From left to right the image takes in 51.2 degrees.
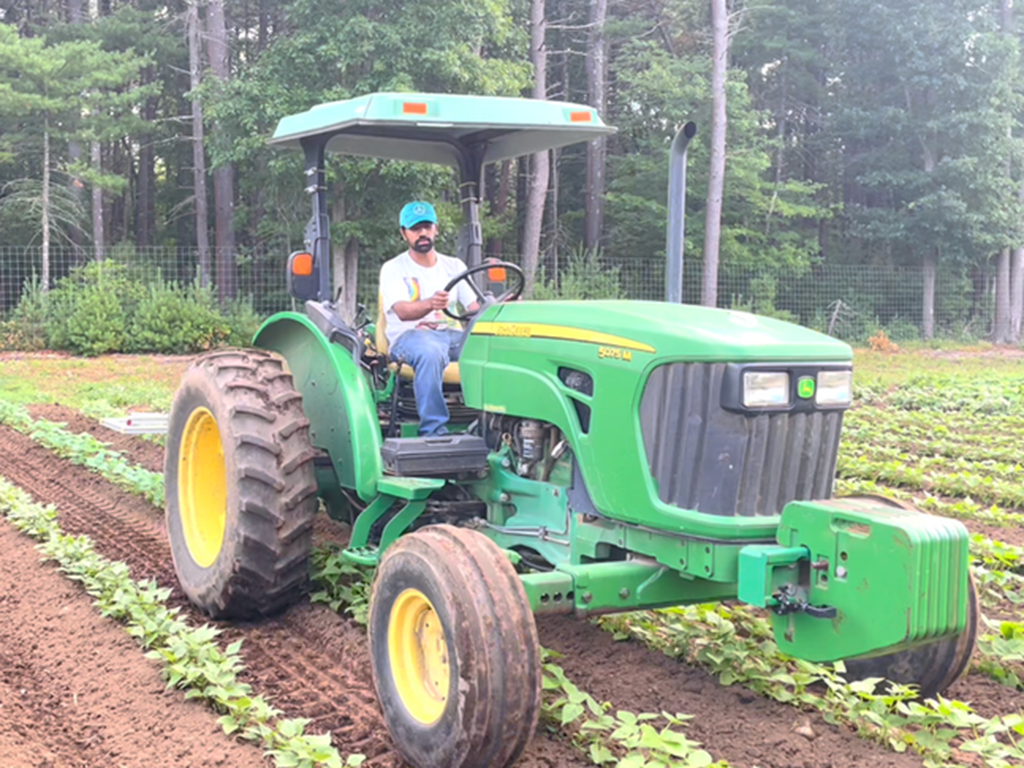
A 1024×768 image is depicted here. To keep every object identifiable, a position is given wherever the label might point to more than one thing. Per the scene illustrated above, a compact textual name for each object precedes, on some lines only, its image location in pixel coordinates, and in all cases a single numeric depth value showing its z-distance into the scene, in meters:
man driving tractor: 4.70
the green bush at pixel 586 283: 21.26
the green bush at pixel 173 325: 19.22
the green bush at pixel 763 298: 24.00
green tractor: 3.25
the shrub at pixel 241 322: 19.88
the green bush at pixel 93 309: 18.86
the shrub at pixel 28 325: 18.97
